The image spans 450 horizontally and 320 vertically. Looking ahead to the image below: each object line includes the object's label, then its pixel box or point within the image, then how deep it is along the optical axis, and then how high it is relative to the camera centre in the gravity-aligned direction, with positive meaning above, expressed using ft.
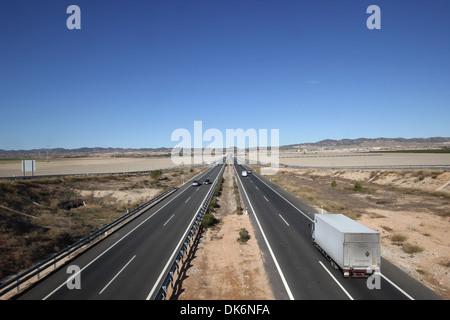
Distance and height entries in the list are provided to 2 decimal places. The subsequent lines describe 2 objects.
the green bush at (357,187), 136.98 -19.84
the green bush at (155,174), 187.18 -16.21
